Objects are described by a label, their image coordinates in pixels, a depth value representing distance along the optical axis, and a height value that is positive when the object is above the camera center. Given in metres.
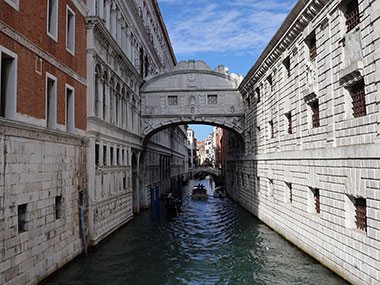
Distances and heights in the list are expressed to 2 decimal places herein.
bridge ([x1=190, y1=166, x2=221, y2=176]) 59.31 -0.95
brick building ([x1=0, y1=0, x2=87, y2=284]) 7.53 +0.86
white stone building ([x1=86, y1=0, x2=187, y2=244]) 12.97 +2.61
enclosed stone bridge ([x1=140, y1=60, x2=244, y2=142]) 22.17 +4.39
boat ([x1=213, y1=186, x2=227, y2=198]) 32.53 -2.75
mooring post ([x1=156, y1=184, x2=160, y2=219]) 21.00 -2.38
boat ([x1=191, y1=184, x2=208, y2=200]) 31.34 -2.66
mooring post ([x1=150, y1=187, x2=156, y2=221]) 19.28 -2.06
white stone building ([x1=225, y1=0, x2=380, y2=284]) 7.74 +0.83
